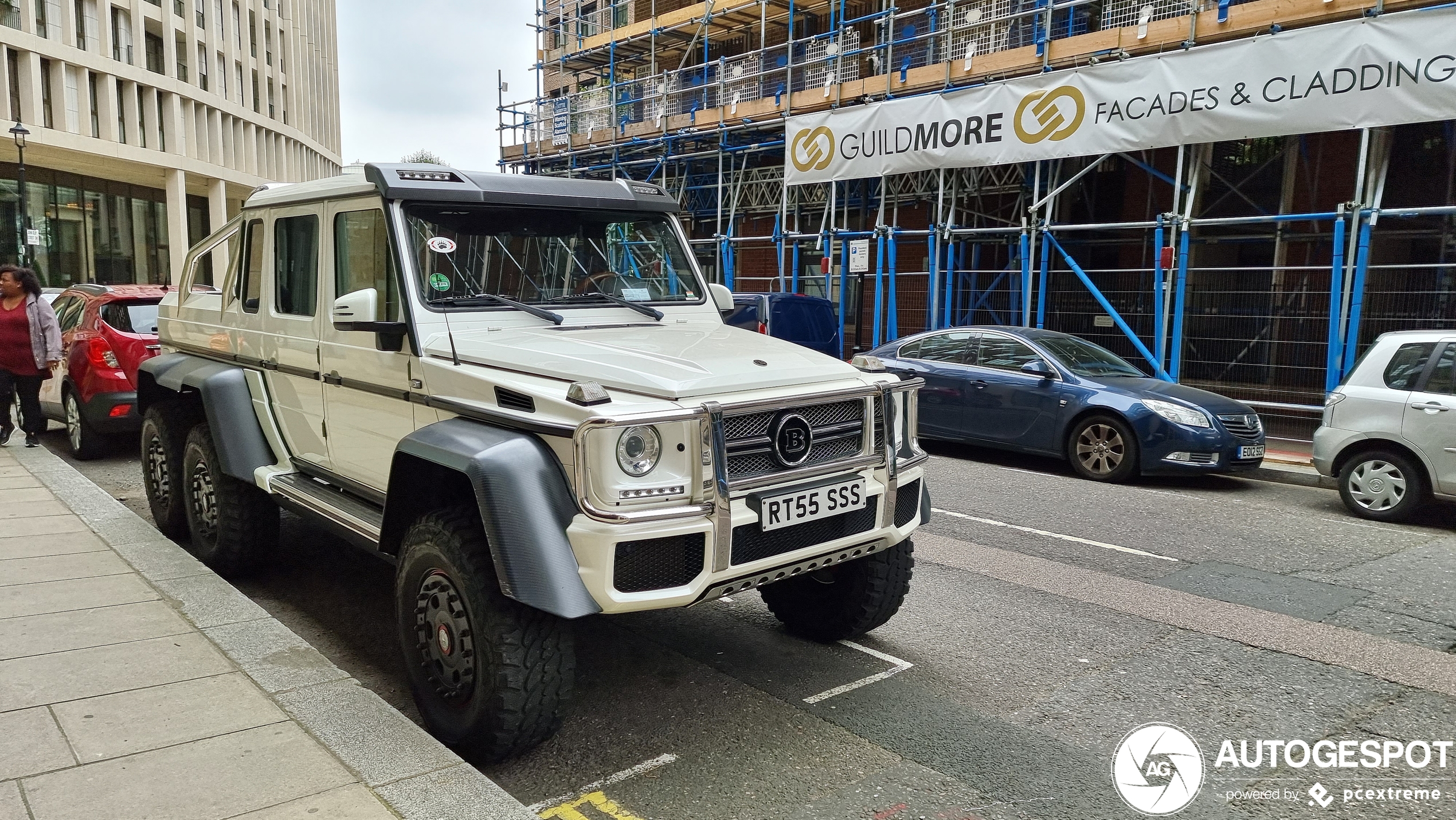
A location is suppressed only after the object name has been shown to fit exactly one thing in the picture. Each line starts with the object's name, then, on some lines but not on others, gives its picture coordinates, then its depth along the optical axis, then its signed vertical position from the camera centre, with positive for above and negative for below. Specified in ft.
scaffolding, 40.22 +5.00
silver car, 25.31 -3.49
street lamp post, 99.55 +12.99
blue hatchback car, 30.35 -3.79
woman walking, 30.09 -1.96
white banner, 35.12 +7.91
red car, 29.89 -2.68
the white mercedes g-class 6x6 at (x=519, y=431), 11.03 -1.93
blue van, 42.09 -1.45
